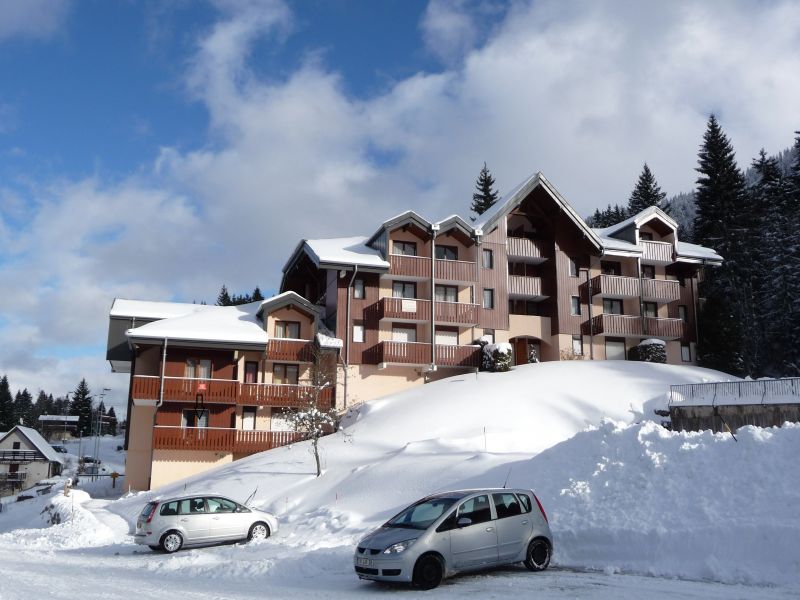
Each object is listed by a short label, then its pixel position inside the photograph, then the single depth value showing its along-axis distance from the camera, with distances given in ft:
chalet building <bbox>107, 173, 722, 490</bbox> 125.18
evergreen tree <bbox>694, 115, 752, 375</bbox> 158.20
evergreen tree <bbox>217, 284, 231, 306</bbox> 321.71
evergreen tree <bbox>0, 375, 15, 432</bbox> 372.54
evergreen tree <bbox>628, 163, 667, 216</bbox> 253.38
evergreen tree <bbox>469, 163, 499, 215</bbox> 266.57
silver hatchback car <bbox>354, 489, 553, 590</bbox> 40.70
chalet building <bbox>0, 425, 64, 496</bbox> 285.02
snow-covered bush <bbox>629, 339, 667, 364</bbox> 149.28
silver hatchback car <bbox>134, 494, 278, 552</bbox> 62.90
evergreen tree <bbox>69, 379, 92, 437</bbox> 467.52
